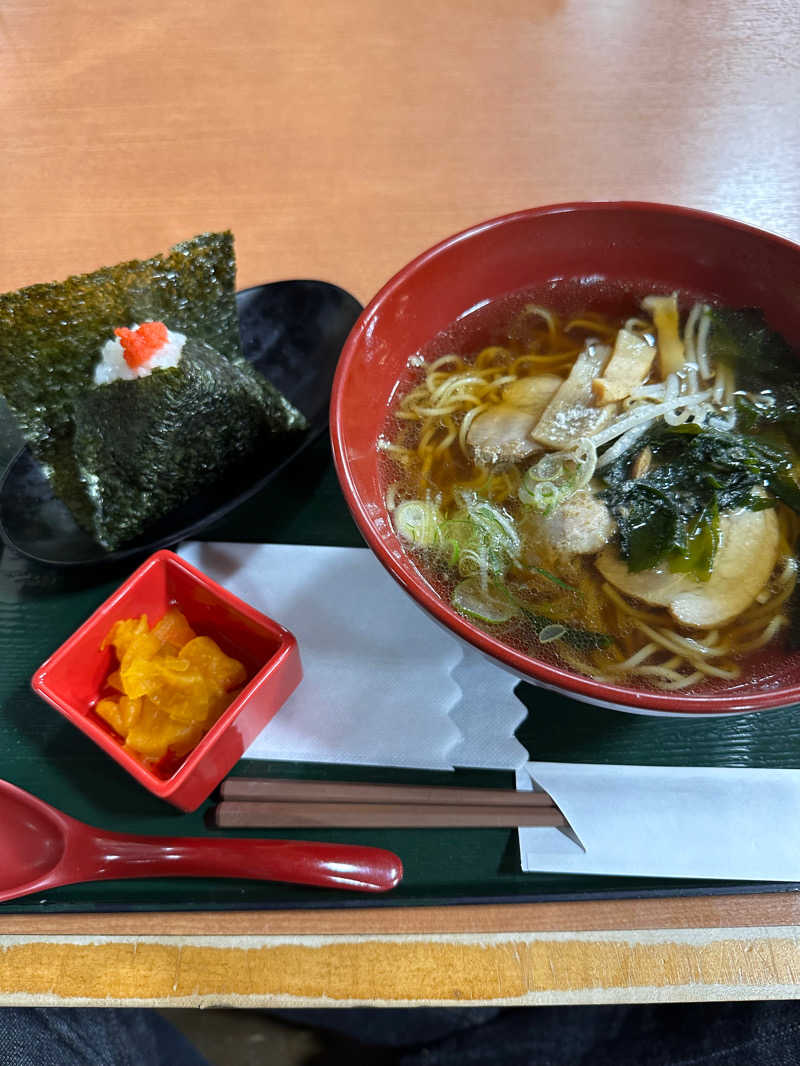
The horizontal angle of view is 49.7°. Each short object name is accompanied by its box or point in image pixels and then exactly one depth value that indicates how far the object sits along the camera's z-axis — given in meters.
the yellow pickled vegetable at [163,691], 0.32
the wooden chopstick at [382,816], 0.32
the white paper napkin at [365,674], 0.33
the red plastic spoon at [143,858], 0.31
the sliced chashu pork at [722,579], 0.32
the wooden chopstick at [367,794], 0.32
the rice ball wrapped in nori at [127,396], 0.36
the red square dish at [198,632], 0.31
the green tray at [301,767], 0.31
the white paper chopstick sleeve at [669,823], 0.31
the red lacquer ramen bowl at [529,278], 0.31
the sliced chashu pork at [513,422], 0.36
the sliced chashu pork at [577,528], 0.33
